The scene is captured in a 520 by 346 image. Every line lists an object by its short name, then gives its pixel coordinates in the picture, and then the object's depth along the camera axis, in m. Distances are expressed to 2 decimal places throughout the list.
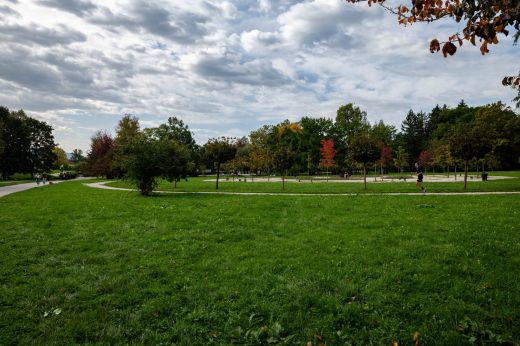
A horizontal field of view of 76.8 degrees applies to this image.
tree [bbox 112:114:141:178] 57.40
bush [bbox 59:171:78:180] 55.74
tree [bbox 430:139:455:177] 36.03
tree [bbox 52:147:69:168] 89.34
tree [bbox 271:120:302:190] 25.95
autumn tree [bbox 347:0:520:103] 3.06
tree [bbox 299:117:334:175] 63.12
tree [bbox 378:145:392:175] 51.25
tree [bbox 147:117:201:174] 67.47
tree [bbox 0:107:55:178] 54.47
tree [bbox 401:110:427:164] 80.31
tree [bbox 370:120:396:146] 66.54
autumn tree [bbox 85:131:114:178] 47.78
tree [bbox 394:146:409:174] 53.99
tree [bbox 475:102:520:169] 49.69
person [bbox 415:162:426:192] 20.69
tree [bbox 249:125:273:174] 53.63
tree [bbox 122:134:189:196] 19.45
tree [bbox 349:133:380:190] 23.12
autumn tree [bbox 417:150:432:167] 53.62
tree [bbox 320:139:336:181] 52.22
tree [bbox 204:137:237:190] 25.62
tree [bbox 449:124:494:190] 20.61
